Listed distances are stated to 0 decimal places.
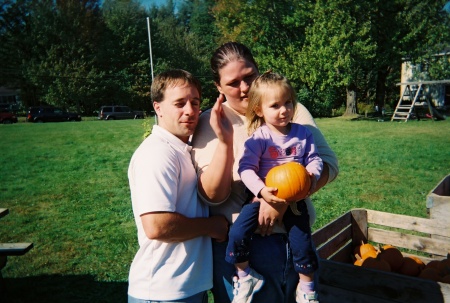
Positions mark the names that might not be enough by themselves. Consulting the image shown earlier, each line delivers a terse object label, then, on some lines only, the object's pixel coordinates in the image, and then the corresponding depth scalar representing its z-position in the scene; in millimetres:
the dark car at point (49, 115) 39125
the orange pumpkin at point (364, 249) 3963
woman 2088
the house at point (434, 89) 37156
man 1915
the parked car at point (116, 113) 42641
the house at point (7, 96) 72188
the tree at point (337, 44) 25531
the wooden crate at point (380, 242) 2674
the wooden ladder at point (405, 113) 24678
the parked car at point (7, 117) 36781
